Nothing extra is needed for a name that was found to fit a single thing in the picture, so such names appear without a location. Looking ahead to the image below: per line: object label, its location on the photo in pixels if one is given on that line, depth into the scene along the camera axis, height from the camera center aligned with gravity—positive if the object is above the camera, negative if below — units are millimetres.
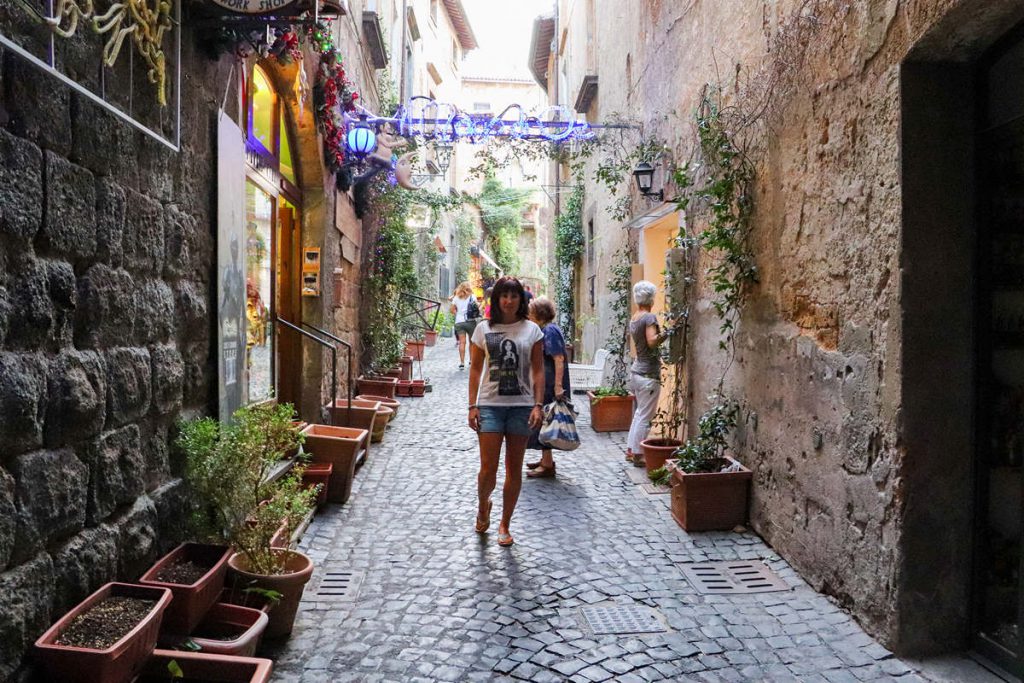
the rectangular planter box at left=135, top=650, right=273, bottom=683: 2398 -1079
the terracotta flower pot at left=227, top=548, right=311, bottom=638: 3156 -1081
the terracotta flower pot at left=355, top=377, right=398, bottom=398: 9242 -723
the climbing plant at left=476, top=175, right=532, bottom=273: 31562 +4570
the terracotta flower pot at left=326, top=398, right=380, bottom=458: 6949 -813
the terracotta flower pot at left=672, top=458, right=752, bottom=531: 4773 -1070
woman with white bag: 6133 -311
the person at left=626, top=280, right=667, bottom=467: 6398 -295
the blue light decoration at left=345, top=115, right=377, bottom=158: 7820 +1907
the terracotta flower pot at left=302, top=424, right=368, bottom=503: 5227 -885
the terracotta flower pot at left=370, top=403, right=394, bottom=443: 7488 -950
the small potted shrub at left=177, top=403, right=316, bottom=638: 3176 -774
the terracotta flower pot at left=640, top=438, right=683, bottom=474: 6070 -972
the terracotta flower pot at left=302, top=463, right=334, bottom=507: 5020 -986
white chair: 10203 -619
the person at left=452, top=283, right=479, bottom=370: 13789 +313
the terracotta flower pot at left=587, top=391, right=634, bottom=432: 8375 -936
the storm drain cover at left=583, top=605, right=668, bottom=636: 3373 -1314
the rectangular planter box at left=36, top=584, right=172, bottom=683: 2104 -921
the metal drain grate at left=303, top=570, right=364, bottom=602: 3674 -1288
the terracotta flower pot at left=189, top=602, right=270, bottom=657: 2762 -1119
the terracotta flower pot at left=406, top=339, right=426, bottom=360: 13707 -377
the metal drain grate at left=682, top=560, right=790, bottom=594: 3867 -1298
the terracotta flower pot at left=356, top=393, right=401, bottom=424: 8356 -827
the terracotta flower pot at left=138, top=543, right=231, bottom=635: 2680 -942
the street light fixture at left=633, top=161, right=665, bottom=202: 7266 +1422
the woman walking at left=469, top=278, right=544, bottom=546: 4477 -376
